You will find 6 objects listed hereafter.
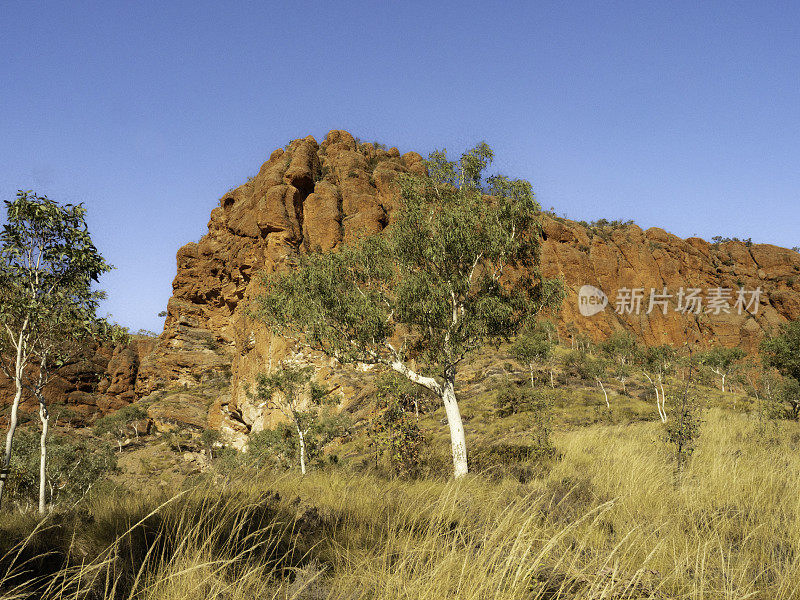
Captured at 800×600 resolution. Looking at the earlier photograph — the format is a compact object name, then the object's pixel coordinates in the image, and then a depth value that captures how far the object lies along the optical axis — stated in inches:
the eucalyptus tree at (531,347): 1673.2
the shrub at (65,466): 1088.2
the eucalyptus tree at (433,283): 485.4
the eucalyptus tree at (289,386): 1194.6
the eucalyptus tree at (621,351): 2206.0
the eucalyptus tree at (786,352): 1133.1
